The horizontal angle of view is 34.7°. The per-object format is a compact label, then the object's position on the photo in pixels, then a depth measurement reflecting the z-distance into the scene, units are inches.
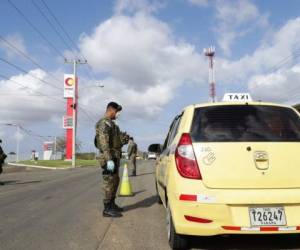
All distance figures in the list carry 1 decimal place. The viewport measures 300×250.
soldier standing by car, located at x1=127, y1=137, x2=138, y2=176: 791.1
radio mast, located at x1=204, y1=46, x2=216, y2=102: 2746.6
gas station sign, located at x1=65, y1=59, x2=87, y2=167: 1653.3
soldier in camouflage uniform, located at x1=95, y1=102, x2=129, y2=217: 309.9
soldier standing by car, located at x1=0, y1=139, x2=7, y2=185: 698.2
